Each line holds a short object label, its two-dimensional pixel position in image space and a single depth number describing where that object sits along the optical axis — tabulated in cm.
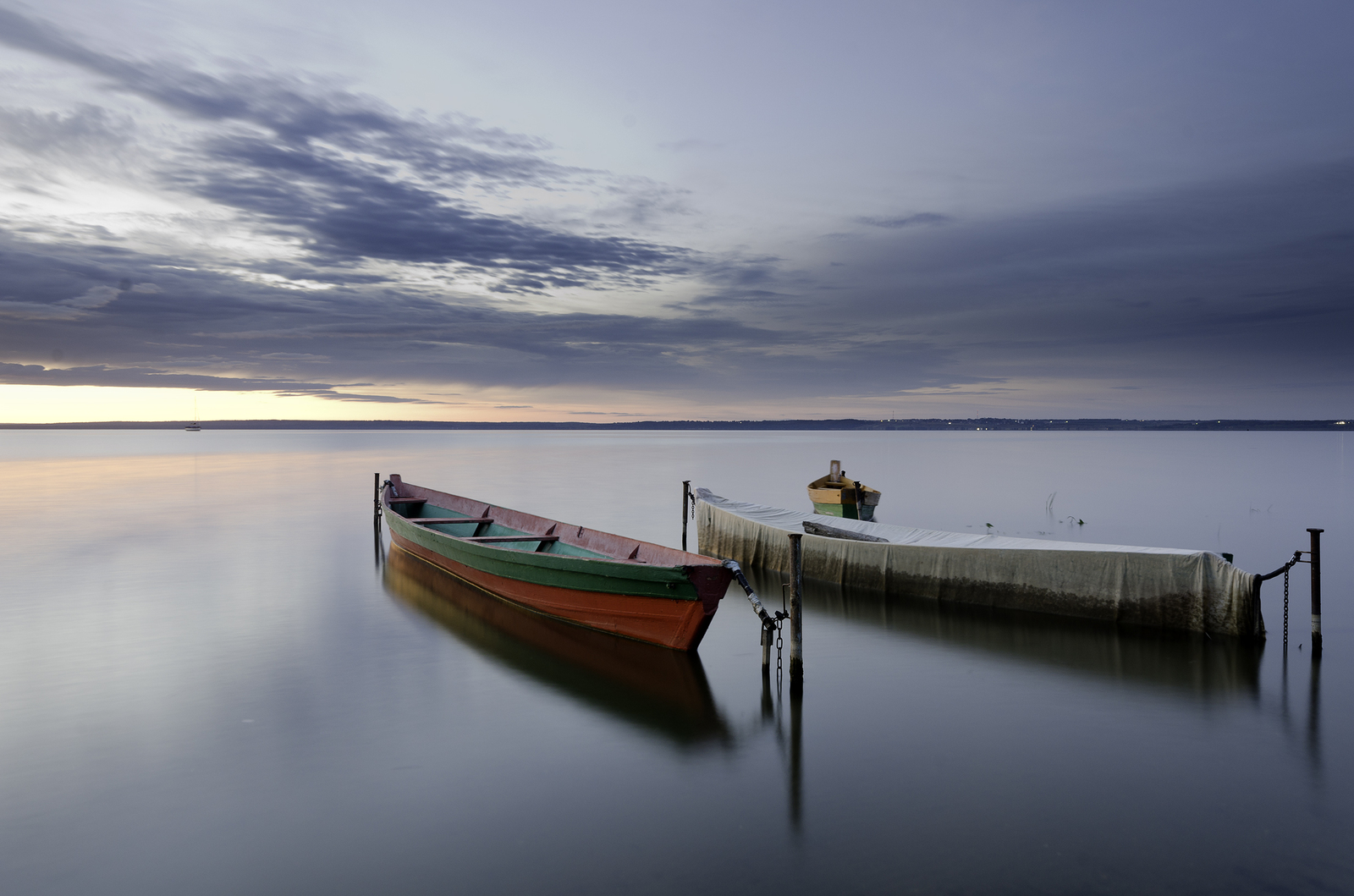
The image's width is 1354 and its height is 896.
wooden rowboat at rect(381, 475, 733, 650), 1339
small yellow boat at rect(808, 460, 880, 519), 3300
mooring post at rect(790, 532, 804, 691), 1197
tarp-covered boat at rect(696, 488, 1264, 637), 1481
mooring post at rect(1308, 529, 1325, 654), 1345
